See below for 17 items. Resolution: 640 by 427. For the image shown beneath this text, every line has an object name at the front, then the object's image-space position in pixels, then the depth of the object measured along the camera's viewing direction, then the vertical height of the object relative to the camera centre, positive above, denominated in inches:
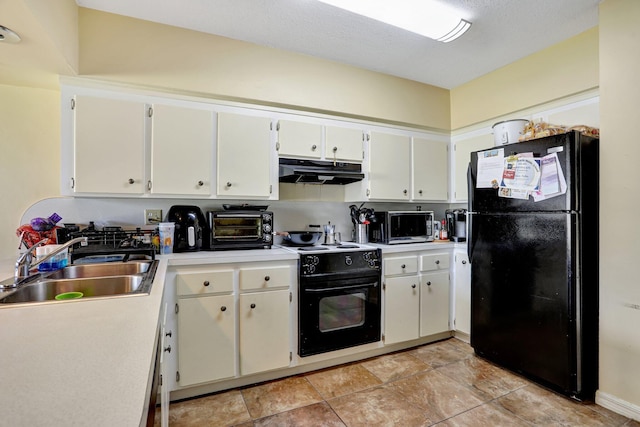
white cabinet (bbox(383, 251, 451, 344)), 108.2 -29.2
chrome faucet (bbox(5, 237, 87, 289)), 54.4 -8.8
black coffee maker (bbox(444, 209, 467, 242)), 126.3 -4.2
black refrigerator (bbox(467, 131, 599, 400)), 78.9 -15.5
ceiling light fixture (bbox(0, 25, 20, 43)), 60.2 +35.1
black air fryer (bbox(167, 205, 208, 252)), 91.5 -3.7
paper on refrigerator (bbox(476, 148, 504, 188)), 95.7 +14.3
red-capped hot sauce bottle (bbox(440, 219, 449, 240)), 129.0 -6.9
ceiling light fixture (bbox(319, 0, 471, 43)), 75.5 +50.1
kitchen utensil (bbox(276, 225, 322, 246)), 106.3 -7.8
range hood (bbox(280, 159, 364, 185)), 100.0 +13.8
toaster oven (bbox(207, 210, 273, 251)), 92.8 -4.6
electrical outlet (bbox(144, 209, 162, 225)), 96.3 -0.5
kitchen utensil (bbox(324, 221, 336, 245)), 115.7 -7.9
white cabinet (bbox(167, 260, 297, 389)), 81.2 -28.4
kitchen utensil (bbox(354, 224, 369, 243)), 119.6 -7.2
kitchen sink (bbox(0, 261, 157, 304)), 52.5 -12.7
